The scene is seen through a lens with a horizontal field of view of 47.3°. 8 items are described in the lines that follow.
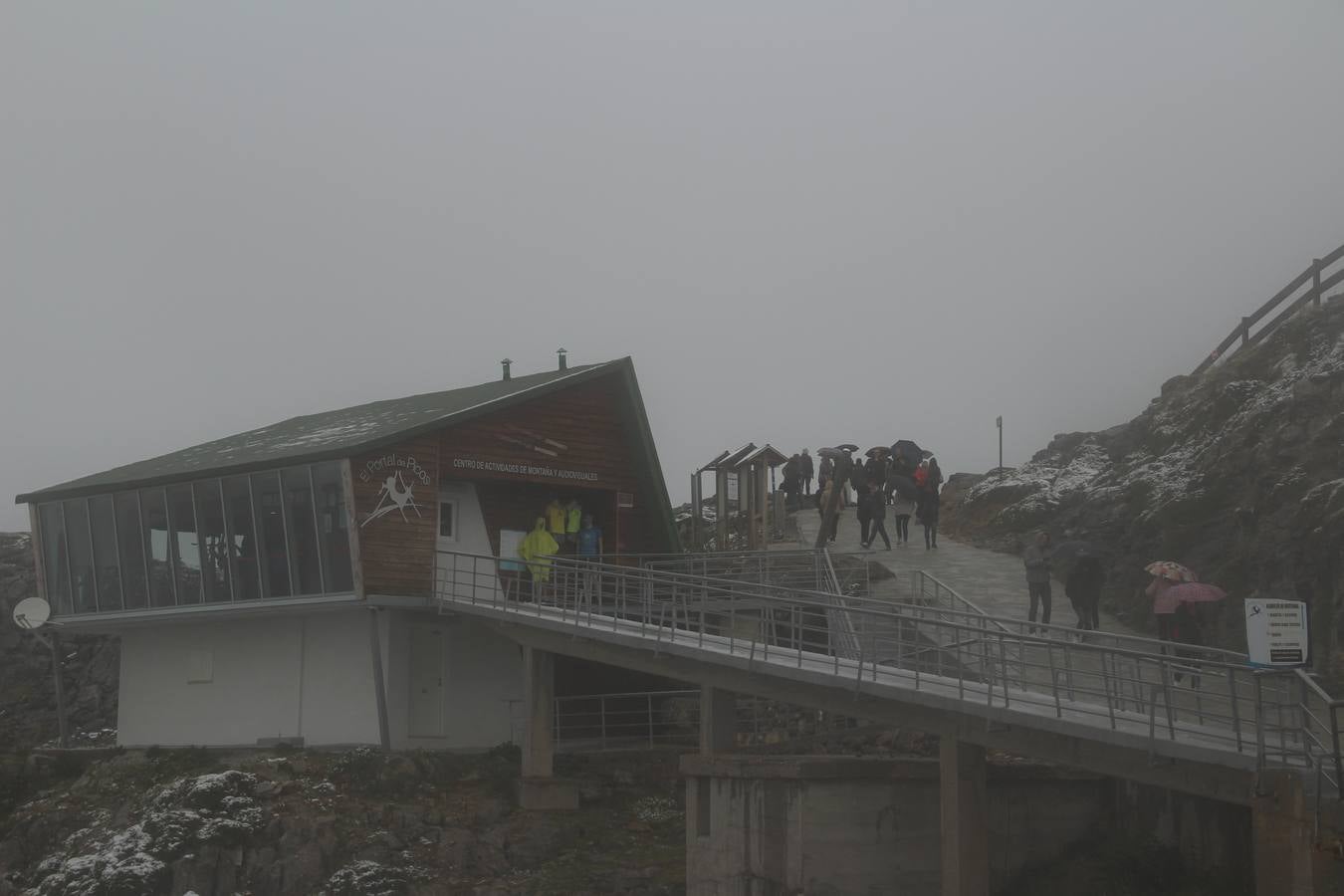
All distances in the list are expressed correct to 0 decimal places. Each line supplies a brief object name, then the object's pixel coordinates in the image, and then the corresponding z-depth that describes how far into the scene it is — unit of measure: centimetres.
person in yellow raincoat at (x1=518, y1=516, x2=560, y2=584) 2869
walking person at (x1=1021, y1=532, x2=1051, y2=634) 2219
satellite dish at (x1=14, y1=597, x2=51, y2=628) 3209
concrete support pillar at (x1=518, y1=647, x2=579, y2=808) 2581
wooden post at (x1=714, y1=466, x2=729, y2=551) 3481
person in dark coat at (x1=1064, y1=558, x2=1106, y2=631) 2211
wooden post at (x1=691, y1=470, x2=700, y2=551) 3492
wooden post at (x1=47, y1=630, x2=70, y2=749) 3303
